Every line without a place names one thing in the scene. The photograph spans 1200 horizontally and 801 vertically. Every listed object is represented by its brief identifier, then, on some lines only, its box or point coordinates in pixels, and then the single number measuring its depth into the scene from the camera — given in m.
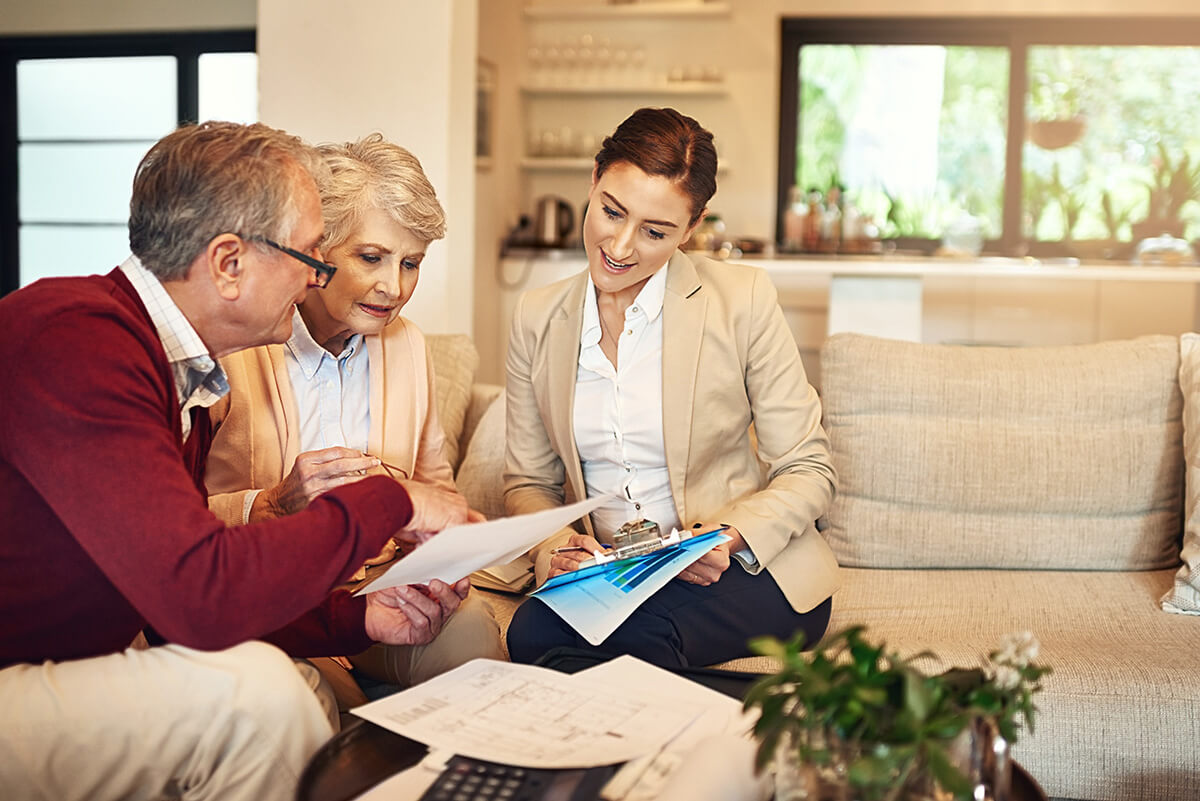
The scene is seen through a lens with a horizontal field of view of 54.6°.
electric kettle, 5.77
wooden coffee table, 1.18
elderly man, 1.14
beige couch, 2.30
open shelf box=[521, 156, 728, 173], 5.88
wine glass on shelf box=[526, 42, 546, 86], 5.91
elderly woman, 1.79
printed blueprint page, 1.18
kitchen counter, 5.72
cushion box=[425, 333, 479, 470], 2.55
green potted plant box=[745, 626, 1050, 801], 0.93
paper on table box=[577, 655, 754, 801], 1.13
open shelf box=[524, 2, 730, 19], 5.77
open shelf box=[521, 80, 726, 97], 5.82
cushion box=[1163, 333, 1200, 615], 2.07
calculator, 1.10
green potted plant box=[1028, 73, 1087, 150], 5.89
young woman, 1.91
